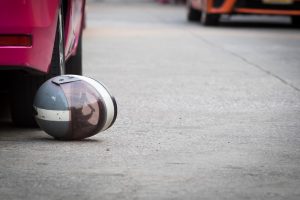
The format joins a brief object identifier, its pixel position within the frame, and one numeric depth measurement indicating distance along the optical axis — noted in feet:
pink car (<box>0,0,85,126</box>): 16.76
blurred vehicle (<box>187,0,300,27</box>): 53.88
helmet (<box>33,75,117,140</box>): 17.33
